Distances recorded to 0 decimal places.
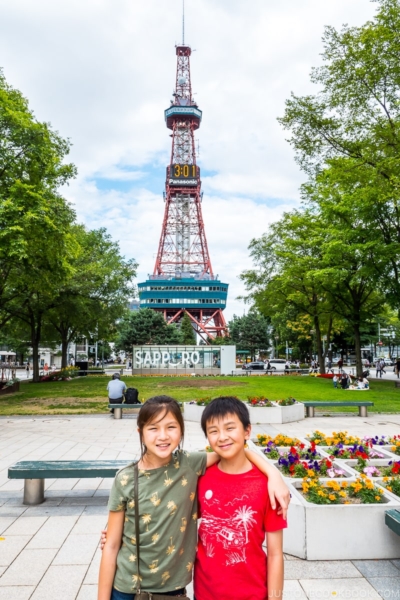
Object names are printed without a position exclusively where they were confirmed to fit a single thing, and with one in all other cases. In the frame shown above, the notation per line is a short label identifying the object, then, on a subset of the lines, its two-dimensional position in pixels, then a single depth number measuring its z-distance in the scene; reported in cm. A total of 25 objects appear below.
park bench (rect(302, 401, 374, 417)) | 1345
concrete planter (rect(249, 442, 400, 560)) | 433
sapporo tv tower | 9138
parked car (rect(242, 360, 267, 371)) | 4825
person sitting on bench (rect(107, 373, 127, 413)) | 1470
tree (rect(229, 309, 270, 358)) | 7144
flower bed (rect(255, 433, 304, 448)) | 688
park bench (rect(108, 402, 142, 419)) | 1374
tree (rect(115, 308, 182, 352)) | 6425
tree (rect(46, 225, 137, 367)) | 2722
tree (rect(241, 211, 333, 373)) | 2666
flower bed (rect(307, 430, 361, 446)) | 705
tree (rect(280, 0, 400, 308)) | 1573
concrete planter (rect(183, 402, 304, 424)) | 1309
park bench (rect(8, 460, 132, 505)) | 584
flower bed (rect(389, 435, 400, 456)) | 673
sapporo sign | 3806
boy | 215
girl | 219
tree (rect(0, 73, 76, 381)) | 1429
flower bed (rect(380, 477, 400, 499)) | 493
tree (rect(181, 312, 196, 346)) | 7531
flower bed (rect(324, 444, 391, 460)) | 634
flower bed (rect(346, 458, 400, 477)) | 542
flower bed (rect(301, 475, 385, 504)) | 447
